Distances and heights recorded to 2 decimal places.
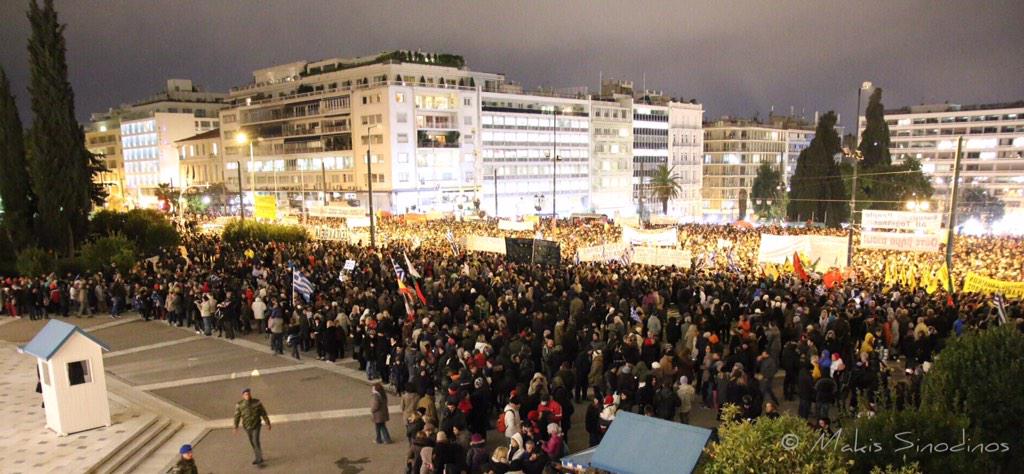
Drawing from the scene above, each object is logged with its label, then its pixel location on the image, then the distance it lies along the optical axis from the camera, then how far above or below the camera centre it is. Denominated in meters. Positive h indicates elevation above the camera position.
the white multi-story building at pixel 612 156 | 84.81 +3.00
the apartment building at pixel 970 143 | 102.38 +5.24
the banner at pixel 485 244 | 27.86 -2.77
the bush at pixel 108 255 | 25.94 -2.84
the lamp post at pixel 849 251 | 21.94 -2.52
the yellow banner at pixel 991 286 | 17.91 -3.15
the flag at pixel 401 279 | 17.05 -2.66
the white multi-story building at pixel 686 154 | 92.88 +3.44
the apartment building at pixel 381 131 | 69.75 +5.61
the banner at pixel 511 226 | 33.89 -2.39
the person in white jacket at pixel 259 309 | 18.60 -3.59
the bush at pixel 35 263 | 25.64 -3.06
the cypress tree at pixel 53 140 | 27.47 +1.90
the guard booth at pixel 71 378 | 11.38 -3.40
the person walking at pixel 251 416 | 10.14 -3.60
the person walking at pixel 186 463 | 8.38 -3.58
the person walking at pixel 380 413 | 10.52 -3.75
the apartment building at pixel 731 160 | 103.00 +2.74
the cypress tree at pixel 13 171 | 27.16 +0.59
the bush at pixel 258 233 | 33.47 -2.59
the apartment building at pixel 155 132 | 100.50 +8.03
